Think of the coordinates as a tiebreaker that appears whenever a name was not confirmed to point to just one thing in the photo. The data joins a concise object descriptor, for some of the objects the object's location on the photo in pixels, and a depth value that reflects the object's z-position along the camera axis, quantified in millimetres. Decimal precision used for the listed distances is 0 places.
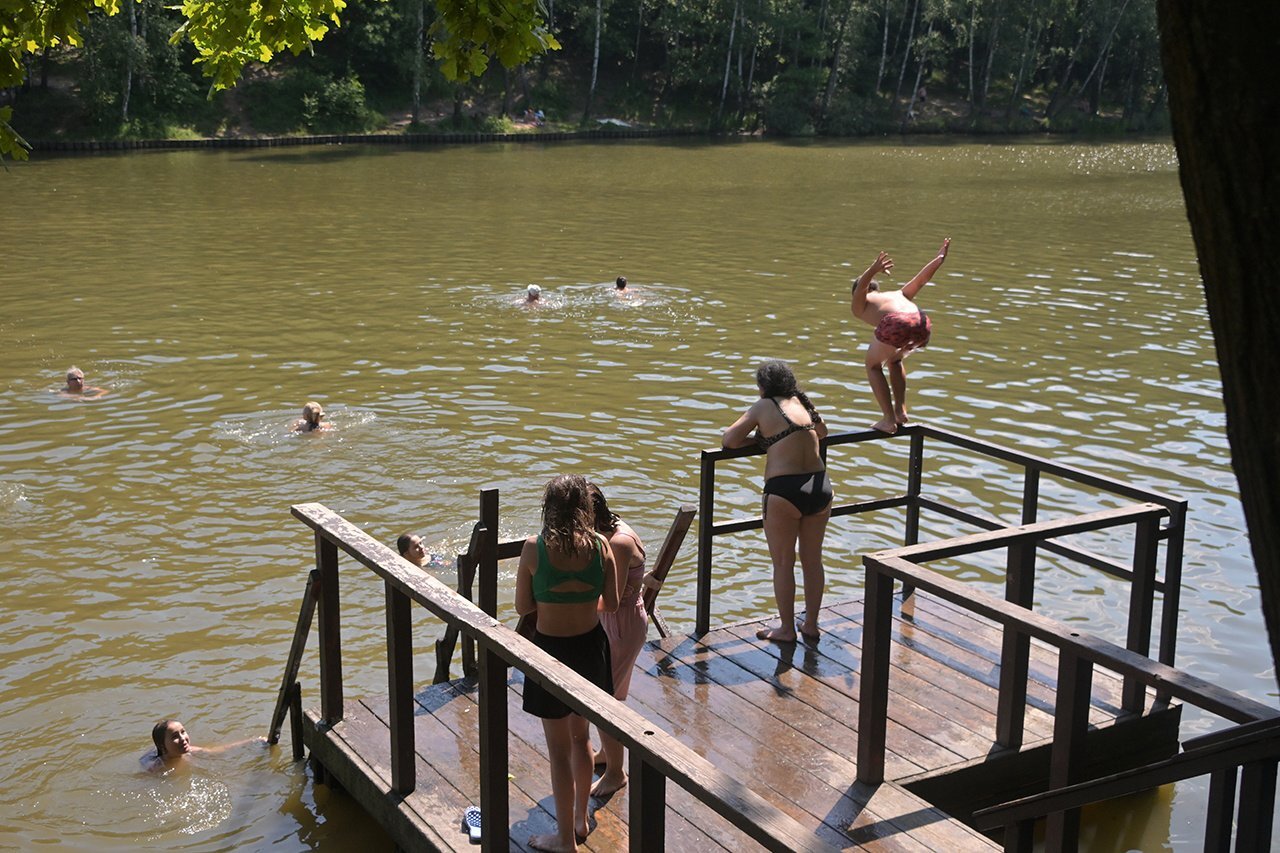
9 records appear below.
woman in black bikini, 7680
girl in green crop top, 5453
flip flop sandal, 5777
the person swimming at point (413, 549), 9859
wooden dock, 4496
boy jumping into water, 10055
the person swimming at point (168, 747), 7996
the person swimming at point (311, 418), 14500
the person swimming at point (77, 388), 16047
